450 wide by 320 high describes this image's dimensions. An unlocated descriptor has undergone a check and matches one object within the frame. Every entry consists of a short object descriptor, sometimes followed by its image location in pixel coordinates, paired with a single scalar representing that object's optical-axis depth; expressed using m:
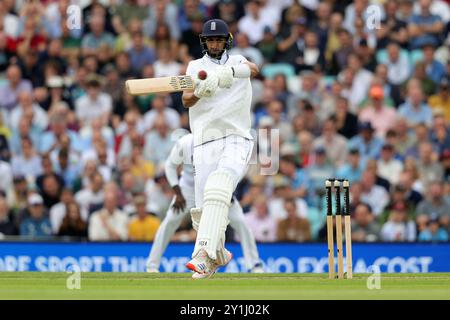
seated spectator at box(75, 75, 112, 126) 17.58
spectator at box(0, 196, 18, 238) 16.06
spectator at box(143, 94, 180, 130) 17.30
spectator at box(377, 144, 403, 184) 16.64
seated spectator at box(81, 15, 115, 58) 18.42
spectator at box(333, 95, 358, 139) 17.20
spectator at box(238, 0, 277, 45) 18.31
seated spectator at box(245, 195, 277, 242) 15.88
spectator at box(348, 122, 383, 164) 16.95
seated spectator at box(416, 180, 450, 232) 16.00
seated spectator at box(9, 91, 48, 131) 17.55
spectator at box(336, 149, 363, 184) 16.69
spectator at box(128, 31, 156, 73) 18.17
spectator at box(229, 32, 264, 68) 17.86
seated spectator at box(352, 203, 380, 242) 15.93
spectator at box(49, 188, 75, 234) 16.20
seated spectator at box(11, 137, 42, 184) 17.08
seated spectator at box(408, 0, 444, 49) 17.92
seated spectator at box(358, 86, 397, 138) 17.22
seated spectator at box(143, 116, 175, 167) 17.02
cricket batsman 10.53
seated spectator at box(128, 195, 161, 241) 15.93
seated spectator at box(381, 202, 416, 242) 15.87
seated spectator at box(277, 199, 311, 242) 15.80
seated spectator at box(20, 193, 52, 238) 16.17
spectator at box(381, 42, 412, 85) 17.67
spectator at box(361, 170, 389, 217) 16.23
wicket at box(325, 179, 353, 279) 10.98
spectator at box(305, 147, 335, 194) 16.61
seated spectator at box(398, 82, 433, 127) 17.25
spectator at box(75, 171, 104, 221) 16.34
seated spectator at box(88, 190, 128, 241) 15.98
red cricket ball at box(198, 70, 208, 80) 10.55
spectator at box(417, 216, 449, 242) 15.80
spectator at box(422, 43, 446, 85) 17.72
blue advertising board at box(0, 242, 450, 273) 14.98
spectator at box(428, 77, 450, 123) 17.59
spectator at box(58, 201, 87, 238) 16.06
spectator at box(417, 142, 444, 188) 16.53
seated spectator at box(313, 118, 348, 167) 16.84
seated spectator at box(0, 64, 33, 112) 17.91
